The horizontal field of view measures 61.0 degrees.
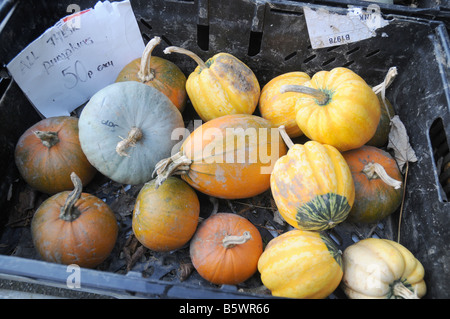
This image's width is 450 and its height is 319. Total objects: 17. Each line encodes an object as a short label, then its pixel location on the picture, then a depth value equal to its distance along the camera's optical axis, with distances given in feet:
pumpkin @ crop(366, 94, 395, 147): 1.90
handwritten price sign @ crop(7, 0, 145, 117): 1.87
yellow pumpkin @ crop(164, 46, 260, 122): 1.79
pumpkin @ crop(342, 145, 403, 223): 1.68
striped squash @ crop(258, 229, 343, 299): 1.43
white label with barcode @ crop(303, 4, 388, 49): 1.82
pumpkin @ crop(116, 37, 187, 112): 1.93
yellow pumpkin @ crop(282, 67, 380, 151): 1.55
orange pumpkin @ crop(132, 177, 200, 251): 1.60
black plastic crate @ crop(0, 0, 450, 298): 1.71
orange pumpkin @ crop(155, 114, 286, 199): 1.59
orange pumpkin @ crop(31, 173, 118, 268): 1.60
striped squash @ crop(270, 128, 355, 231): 1.43
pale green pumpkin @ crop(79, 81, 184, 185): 1.66
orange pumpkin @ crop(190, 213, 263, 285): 1.60
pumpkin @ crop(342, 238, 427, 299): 1.42
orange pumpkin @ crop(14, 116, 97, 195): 1.79
